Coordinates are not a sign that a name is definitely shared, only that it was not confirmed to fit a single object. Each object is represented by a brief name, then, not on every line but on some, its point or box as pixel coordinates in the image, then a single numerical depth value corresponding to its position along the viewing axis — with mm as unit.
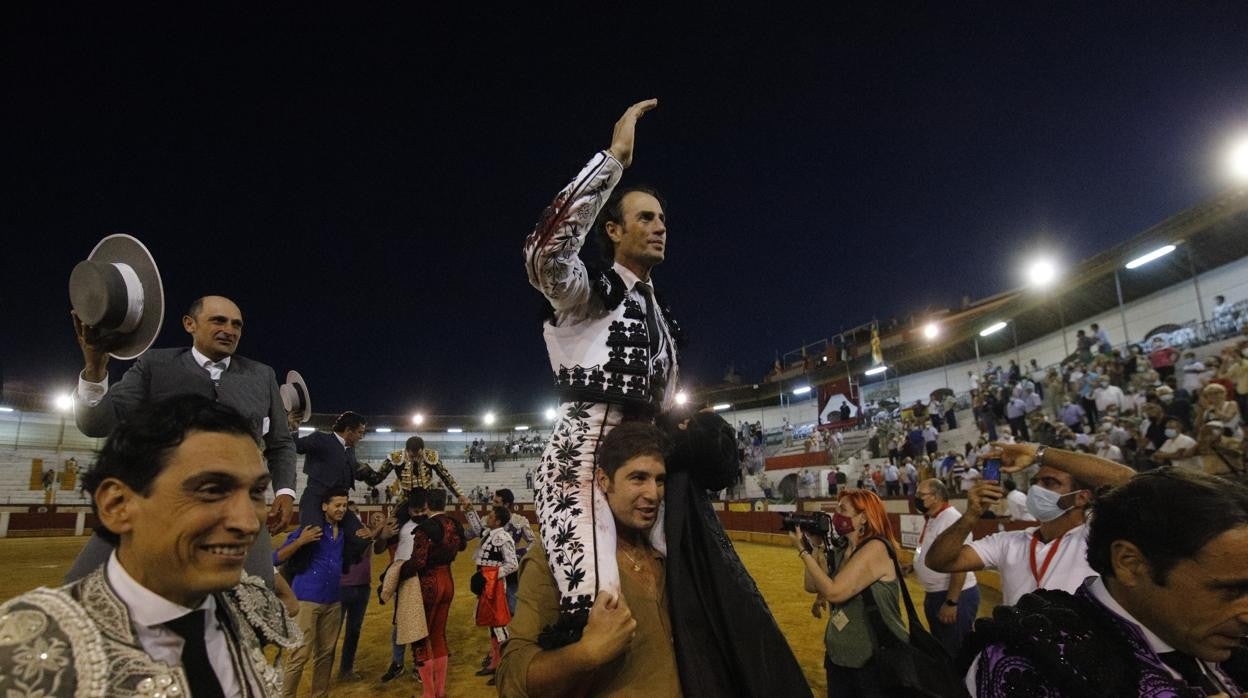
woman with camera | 4000
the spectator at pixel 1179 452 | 9727
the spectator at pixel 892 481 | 19734
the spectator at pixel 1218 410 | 10047
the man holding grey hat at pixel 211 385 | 2597
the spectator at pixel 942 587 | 5527
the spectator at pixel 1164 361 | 15430
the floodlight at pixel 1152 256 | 19422
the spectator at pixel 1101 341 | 18456
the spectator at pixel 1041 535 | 3229
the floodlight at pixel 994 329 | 27328
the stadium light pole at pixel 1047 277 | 23641
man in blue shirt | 5523
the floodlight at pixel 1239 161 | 18109
